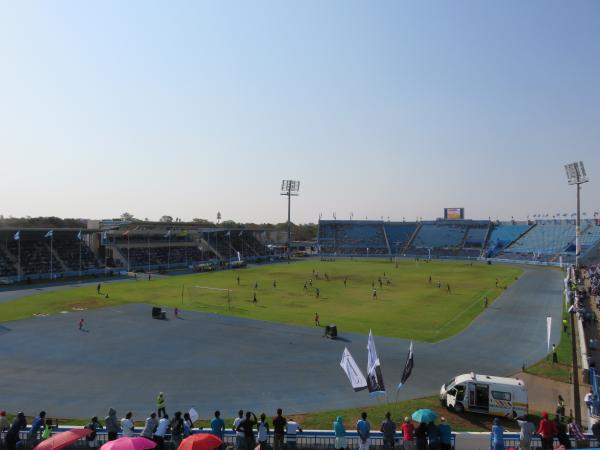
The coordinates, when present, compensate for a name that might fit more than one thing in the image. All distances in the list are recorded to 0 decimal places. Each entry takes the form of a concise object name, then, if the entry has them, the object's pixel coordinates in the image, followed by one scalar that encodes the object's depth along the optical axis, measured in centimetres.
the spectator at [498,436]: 1250
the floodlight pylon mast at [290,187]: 12212
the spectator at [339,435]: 1323
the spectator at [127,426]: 1401
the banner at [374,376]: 1560
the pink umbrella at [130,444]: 1006
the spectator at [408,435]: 1302
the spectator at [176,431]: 1371
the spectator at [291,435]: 1398
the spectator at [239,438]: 1323
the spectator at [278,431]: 1335
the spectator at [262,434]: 1324
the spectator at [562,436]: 1273
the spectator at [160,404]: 1723
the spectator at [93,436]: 1359
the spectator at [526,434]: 1280
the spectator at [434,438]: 1272
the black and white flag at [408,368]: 1698
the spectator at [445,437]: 1272
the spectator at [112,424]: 1402
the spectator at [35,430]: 1368
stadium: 1408
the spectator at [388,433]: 1318
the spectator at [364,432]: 1286
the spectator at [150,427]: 1363
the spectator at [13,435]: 1316
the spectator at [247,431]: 1320
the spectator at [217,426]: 1357
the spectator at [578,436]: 1359
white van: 1845
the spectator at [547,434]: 1293
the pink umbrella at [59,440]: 1088
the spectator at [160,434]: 1317
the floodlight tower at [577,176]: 8006
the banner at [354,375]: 1545
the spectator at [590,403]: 1755
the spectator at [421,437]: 1300
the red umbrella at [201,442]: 1026
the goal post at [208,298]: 4544
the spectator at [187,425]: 1380
